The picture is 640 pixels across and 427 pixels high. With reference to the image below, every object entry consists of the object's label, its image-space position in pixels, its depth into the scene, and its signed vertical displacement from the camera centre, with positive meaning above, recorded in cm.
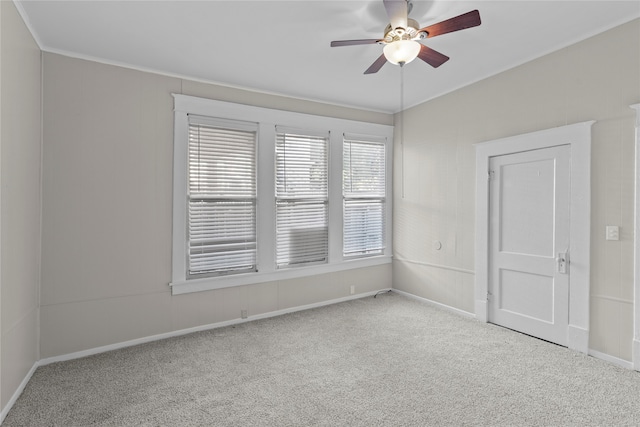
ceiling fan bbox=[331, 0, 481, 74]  215 +123
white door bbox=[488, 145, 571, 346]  329 -28
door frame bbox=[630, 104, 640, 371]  274 -40
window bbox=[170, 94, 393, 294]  374 +23
